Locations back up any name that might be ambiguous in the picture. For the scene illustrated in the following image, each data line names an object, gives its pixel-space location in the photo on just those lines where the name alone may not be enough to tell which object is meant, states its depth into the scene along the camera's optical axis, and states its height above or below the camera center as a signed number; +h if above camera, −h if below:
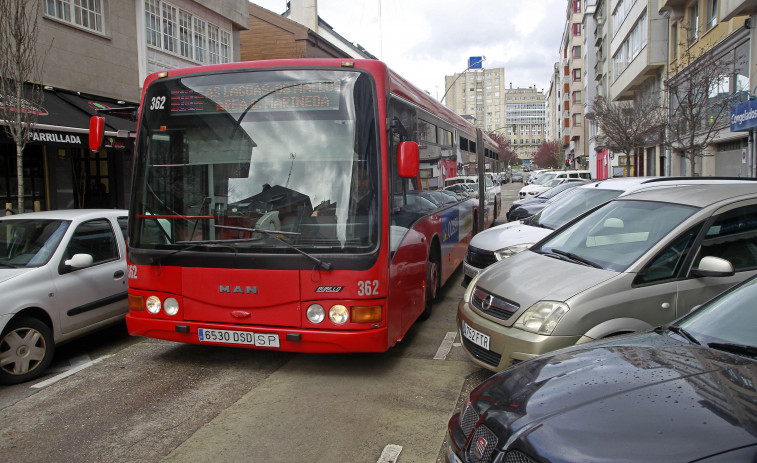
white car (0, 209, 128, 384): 5.16 -0.86
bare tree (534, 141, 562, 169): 100.25 +6.39
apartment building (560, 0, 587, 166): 71.50 +14.89
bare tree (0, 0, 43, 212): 9.28 +2.01
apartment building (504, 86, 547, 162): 180.00 +23.97
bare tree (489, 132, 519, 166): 109.34 +7.89
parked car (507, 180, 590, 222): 14.06 -0.46
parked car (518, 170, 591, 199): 32.33 +0.49
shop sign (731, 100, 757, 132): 14.95 +1.95
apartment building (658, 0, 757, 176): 16.94 +4.50
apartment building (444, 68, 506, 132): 172.38 +29.29
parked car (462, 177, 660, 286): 7.77 -0.56
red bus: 4.88 -0.12
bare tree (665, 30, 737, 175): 16.20 +2.73
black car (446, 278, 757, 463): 1.98 -0.86
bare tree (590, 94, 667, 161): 25.31 +3.12
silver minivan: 4.14 -0.71
